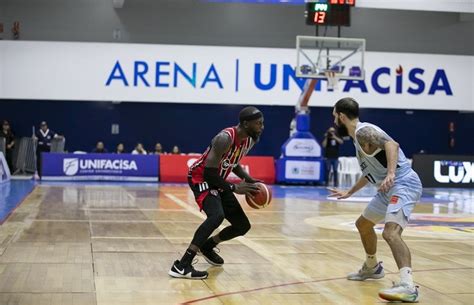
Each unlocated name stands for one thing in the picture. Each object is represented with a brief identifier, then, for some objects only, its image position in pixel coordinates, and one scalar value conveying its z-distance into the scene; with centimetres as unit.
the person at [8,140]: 2753
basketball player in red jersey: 759
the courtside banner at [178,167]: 2647
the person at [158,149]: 2847
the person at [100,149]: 2775
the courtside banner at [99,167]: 2567
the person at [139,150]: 2782
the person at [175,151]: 2845
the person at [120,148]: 2800
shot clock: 2339
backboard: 2489
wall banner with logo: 2809
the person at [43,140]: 2703
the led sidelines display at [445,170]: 2700
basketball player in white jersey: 668
